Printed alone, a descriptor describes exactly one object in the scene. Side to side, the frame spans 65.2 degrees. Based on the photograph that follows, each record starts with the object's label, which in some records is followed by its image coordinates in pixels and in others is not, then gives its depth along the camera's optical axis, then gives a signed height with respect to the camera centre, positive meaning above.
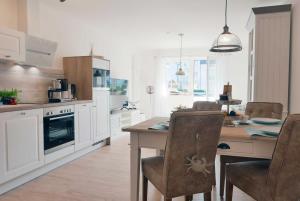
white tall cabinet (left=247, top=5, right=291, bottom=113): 3.26 +0.52
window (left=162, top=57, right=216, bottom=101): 8.10 +0.45
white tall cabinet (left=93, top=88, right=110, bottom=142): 4.41 -0.46
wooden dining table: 1.74 -0.42
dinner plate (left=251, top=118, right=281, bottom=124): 2.26 -0.30
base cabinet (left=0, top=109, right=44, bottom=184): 2.58 -0.64
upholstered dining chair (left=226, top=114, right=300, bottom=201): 1.39 -0.53
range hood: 3.35 +0.57
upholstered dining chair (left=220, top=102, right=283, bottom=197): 2.79 -0.24
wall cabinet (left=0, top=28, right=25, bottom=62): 2.91 +0.57
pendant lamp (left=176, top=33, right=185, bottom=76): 6.06 +0.55
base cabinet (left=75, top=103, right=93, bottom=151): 3.88 -0.63
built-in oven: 3.22 -0.57
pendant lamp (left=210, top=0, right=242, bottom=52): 2.53 +0.53
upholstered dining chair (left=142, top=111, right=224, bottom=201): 1.58 -0.45
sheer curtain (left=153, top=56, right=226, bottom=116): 8.56 +0.11
